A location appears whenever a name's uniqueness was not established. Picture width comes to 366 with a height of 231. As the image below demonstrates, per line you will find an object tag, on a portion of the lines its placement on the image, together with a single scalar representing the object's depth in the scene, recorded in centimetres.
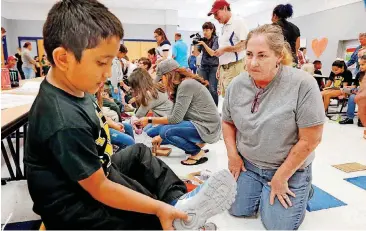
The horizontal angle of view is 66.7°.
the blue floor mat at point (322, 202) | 169
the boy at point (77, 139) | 74
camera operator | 365
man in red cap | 314
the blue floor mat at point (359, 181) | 200
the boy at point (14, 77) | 256
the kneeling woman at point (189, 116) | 232
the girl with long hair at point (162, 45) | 489
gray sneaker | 100
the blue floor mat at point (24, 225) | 143
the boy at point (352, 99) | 393
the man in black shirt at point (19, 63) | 877
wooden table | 114
